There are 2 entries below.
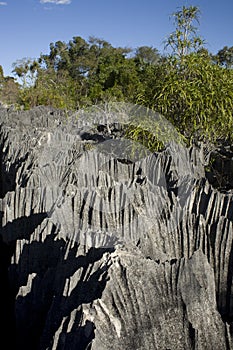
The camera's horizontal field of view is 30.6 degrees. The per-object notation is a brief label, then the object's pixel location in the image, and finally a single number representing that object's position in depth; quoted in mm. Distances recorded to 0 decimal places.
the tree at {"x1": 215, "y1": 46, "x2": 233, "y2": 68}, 29344
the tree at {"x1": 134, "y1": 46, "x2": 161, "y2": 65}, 34644
